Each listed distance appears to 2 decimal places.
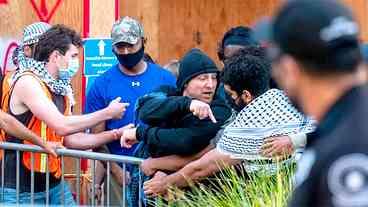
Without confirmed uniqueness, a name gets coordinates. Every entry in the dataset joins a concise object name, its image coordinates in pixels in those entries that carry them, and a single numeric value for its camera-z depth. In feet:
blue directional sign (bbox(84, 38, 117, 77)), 52.72
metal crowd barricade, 41.79
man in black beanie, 36.99
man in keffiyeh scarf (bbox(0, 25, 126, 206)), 41.66
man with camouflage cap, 46.52
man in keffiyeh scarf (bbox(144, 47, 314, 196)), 35.68
